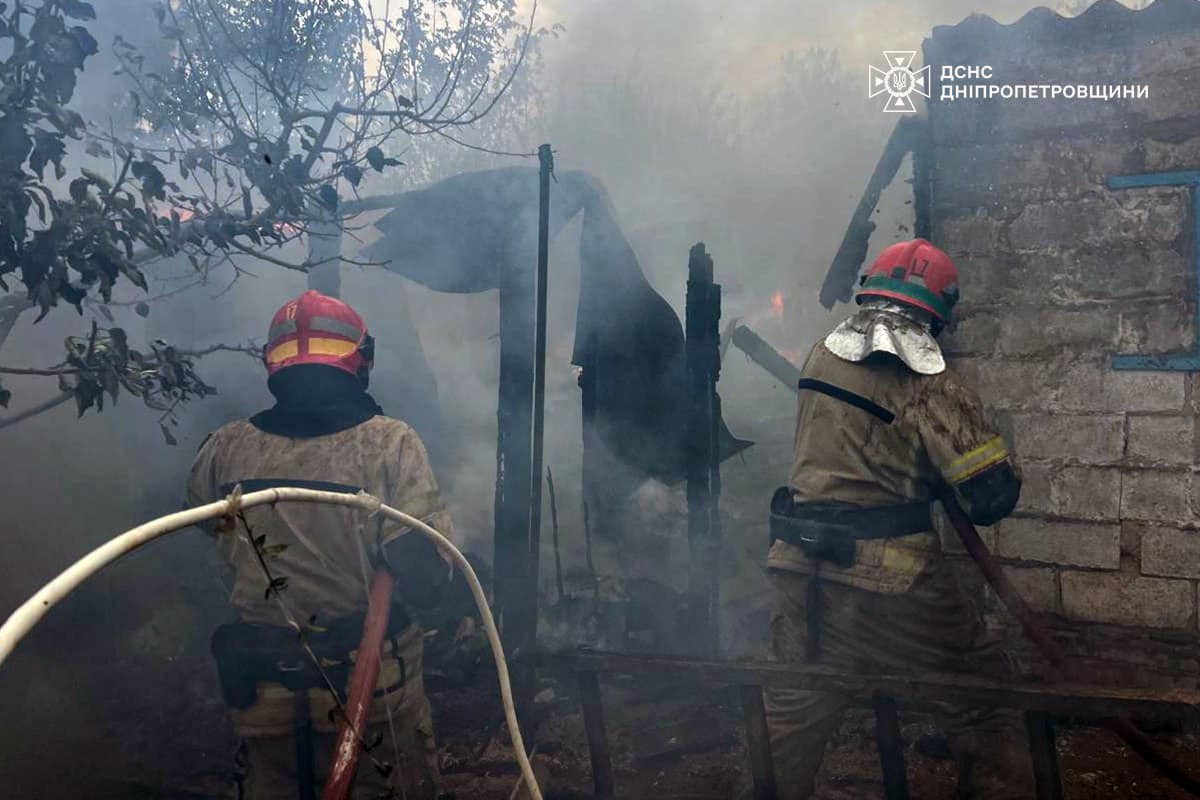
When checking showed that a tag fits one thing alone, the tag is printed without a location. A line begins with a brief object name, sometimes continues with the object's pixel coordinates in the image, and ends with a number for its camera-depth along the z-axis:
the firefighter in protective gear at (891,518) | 3.50
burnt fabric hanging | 6.41
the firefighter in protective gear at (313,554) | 3.07
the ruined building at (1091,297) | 4.93
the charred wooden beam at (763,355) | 7.61
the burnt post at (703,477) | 5.85
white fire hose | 1.04
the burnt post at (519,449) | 5.67
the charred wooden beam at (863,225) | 5.67
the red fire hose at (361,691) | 2.04
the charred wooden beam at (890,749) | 3.03
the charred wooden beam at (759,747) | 3.19
